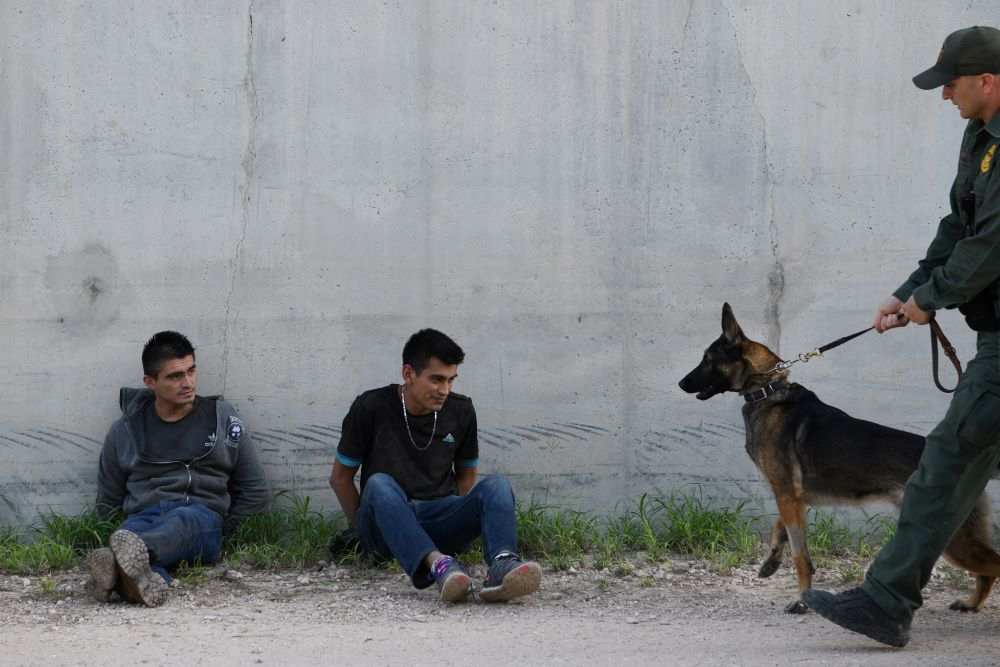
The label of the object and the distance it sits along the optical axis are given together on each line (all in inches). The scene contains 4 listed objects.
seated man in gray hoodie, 404.5
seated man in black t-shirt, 363.6
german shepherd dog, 355.9
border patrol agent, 288.8
